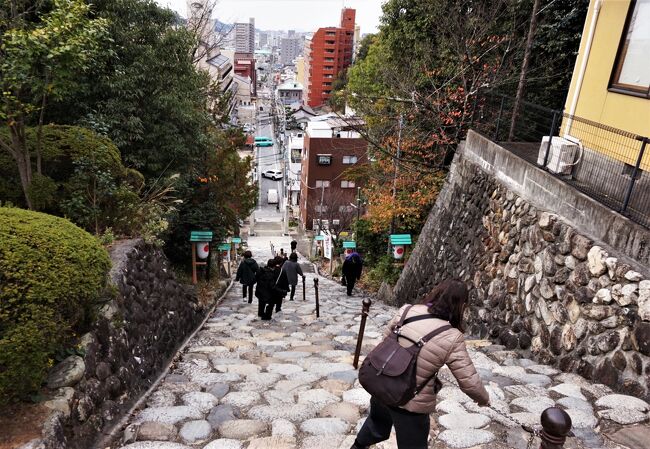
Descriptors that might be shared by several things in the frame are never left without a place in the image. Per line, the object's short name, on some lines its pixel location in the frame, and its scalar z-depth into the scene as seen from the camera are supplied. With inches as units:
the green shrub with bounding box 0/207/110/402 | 113.7
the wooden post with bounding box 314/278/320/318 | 386.0
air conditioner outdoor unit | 267.9
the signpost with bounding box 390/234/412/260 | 532.1
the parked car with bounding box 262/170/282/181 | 2597.4
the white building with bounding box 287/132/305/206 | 2299.8
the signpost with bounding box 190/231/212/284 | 460.1
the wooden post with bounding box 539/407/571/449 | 84.6
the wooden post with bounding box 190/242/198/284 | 456.1
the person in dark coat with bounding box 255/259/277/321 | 355.3
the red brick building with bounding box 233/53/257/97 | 4247.0
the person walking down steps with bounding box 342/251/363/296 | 524.7
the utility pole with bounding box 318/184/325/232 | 1615.4
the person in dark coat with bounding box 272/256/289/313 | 368.2
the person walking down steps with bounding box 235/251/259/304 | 417.4
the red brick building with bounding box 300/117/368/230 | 1675.7
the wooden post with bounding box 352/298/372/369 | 218.2
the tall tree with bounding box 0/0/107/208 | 199.2
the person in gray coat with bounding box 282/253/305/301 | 395.2
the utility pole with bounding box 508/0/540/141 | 391.2
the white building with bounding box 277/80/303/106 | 4358.5
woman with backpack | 105.6
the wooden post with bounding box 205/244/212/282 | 495.6
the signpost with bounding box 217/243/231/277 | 570.6
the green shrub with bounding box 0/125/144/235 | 243.9
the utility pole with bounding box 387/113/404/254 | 526.0
